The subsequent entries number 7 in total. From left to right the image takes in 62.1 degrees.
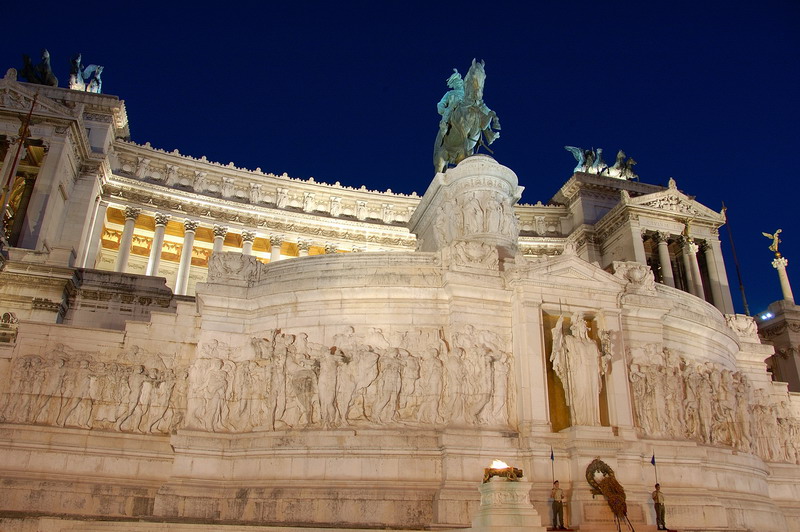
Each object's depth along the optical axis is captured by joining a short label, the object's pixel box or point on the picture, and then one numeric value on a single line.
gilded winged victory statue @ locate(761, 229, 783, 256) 51.85
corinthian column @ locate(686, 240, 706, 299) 57.35
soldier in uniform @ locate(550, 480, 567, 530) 14.59
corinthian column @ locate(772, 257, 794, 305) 51.38
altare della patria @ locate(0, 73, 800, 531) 15.52
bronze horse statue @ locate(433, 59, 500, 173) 30.44
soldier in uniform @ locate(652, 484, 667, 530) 14.87
